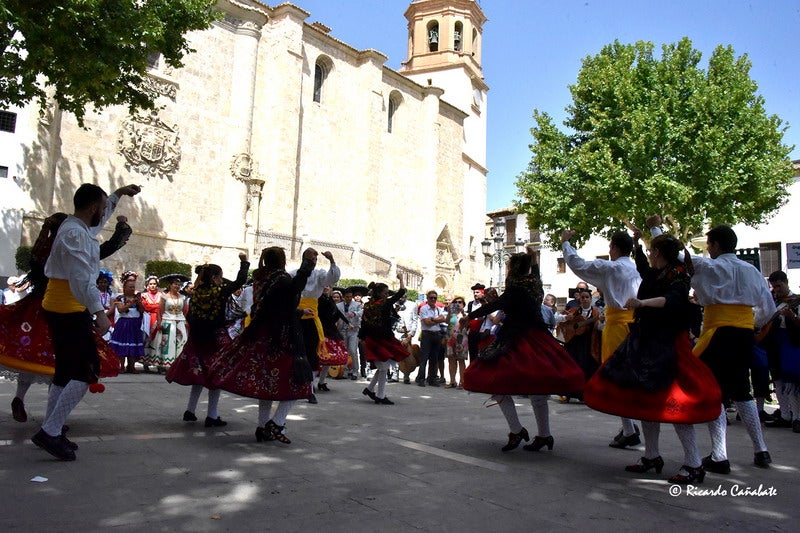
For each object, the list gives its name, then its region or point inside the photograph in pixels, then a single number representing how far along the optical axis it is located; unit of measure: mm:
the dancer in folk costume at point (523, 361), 5582
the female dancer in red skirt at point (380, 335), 9891
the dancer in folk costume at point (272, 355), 5691
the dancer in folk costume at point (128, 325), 12555
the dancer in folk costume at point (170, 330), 13211
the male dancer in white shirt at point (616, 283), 5645
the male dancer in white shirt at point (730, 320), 5422
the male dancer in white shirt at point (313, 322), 8867
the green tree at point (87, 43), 10141
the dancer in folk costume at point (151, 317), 13180
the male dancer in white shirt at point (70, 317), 4773
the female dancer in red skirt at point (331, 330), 9984
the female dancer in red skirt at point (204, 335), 6617
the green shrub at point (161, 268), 24172
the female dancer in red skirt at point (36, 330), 5617
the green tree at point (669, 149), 24219
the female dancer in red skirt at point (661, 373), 4621
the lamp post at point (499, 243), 21297
